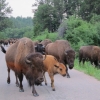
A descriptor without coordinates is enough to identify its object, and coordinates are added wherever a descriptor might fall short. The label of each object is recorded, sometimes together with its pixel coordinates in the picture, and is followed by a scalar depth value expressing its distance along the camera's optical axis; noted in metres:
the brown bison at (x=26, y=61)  9.23
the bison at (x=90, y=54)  20.42
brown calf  10.91
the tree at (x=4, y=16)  96.62
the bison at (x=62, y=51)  14.10
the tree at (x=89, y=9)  58.04
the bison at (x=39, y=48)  15.56
